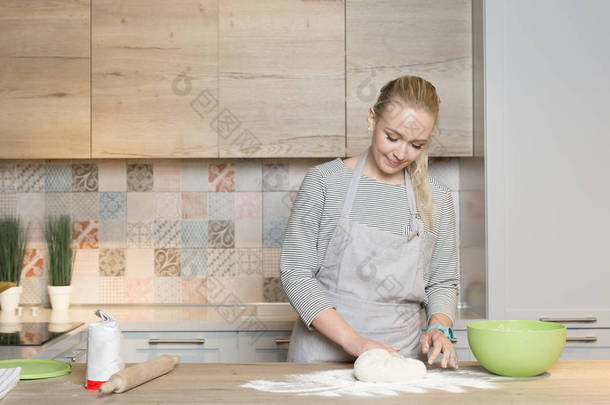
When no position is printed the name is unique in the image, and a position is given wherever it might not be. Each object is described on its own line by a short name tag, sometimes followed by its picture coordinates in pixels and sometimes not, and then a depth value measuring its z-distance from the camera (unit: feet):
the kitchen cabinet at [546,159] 8.13
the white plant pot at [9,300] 8.58
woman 5.21
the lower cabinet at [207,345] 8.00
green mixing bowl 3.89
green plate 4.04
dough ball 3.87
